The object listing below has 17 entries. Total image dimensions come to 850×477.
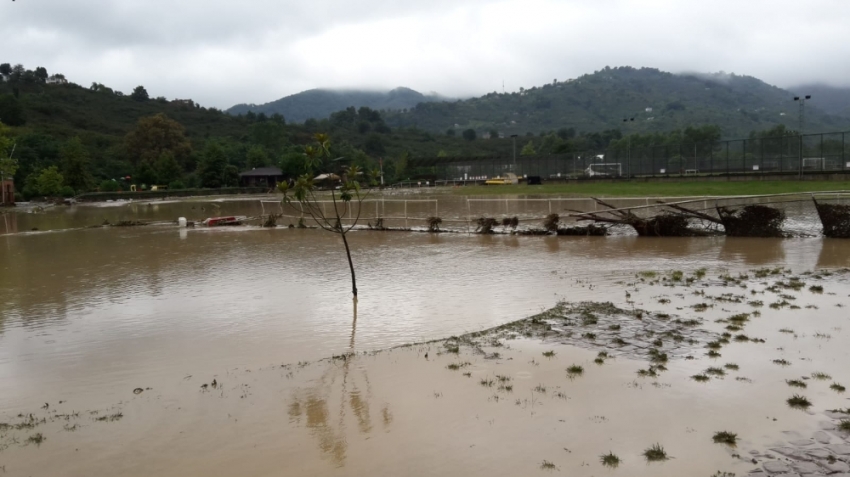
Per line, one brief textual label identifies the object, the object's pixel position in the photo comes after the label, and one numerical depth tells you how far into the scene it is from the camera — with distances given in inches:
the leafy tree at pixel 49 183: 3019.2
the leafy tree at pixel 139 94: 7549.7
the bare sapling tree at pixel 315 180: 506.6
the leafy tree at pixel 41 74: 7029.5
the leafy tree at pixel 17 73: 6855.3
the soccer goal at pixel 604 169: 3052.2
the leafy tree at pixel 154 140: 4411.9
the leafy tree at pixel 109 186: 3336.6
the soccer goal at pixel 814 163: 1912.9
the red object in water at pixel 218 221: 1402.6
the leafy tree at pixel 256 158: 4355.3
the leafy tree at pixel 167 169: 3811.5
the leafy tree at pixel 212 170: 3740.2
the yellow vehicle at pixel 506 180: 3134.8
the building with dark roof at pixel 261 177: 3868.1
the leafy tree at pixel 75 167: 3336.6
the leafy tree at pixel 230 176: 3772.1
